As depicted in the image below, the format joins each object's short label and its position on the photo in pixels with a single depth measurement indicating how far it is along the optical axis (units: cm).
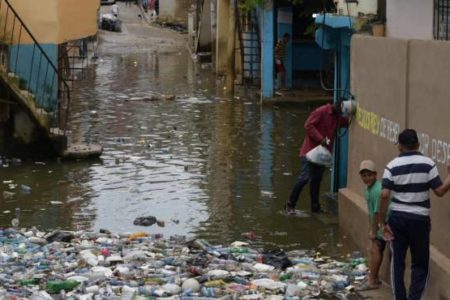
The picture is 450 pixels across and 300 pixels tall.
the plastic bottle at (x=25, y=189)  1325
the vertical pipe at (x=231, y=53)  2594
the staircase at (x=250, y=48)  2731
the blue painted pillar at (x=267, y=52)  2327
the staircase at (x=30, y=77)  1581
